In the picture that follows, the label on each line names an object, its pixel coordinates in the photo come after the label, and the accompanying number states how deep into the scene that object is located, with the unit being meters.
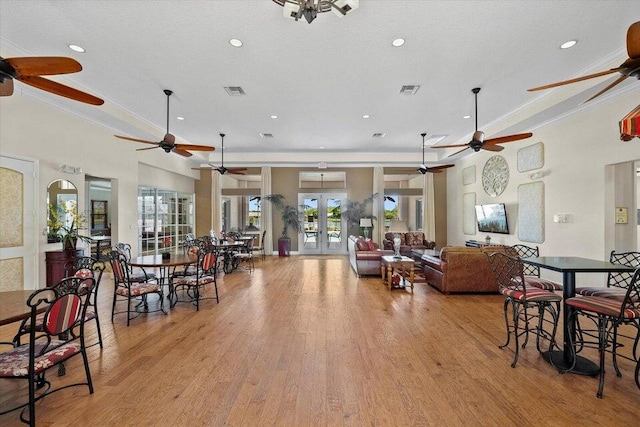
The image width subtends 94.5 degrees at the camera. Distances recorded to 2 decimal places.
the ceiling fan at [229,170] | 8.31
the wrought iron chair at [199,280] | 4.55
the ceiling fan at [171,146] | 5.37
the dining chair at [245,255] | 7.58
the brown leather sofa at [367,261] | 6.95
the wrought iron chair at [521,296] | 2.87
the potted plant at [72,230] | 5.42
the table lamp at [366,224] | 10.66
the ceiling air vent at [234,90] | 5.27
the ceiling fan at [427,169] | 8.31
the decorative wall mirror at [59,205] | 5.39
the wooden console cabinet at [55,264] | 5.20
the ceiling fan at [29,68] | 2.27
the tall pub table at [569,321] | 2.69
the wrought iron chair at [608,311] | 2.33
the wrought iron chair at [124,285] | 3.99
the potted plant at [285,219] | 11.02
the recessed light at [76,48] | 3.90
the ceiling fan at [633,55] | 2.02
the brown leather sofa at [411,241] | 9.58
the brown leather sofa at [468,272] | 5.39
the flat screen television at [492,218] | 7.49
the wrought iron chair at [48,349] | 1.96
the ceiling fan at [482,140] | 5.21
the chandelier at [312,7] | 2.66
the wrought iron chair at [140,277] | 4.52
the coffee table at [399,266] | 5.80
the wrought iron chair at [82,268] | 3.52
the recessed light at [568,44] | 3.80
